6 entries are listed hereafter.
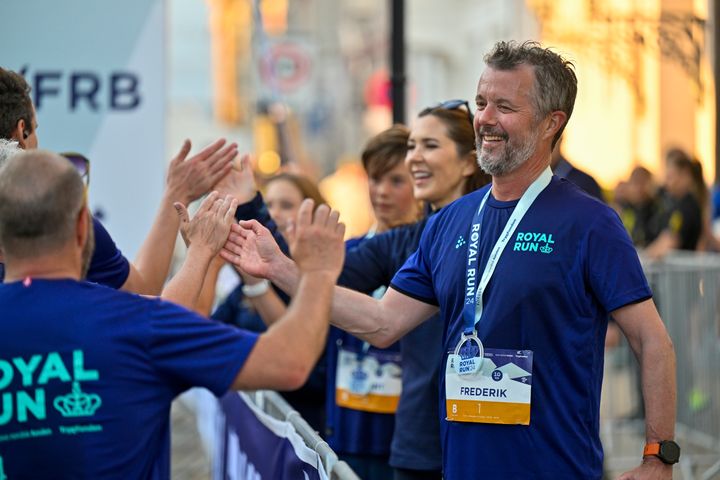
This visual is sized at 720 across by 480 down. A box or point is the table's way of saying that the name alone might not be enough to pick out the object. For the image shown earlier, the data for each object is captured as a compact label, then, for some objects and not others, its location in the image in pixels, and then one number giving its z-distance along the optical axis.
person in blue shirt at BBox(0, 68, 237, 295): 9.14
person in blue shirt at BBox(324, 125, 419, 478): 10.58
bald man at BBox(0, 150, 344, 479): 5.68
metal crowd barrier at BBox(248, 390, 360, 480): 6.61
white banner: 11.81
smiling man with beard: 7.40
